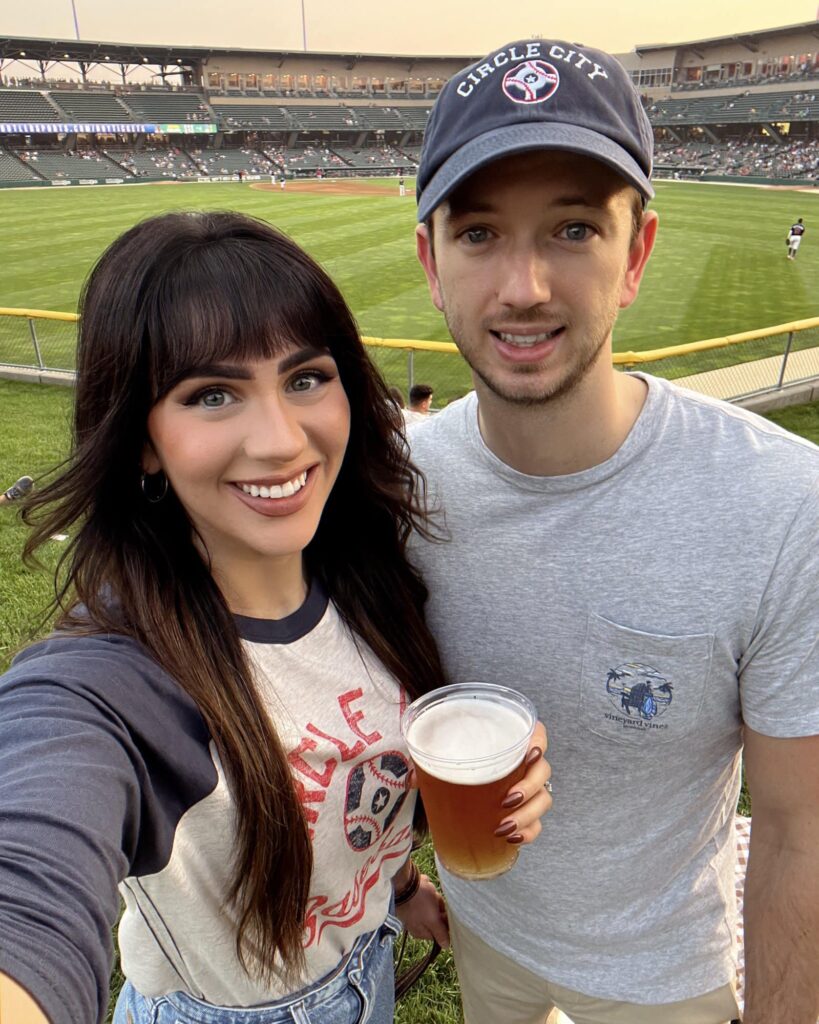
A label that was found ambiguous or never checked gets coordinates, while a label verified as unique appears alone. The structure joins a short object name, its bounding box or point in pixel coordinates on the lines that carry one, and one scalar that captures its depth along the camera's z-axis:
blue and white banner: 54.38
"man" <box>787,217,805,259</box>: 19.28
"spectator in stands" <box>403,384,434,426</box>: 7.70
